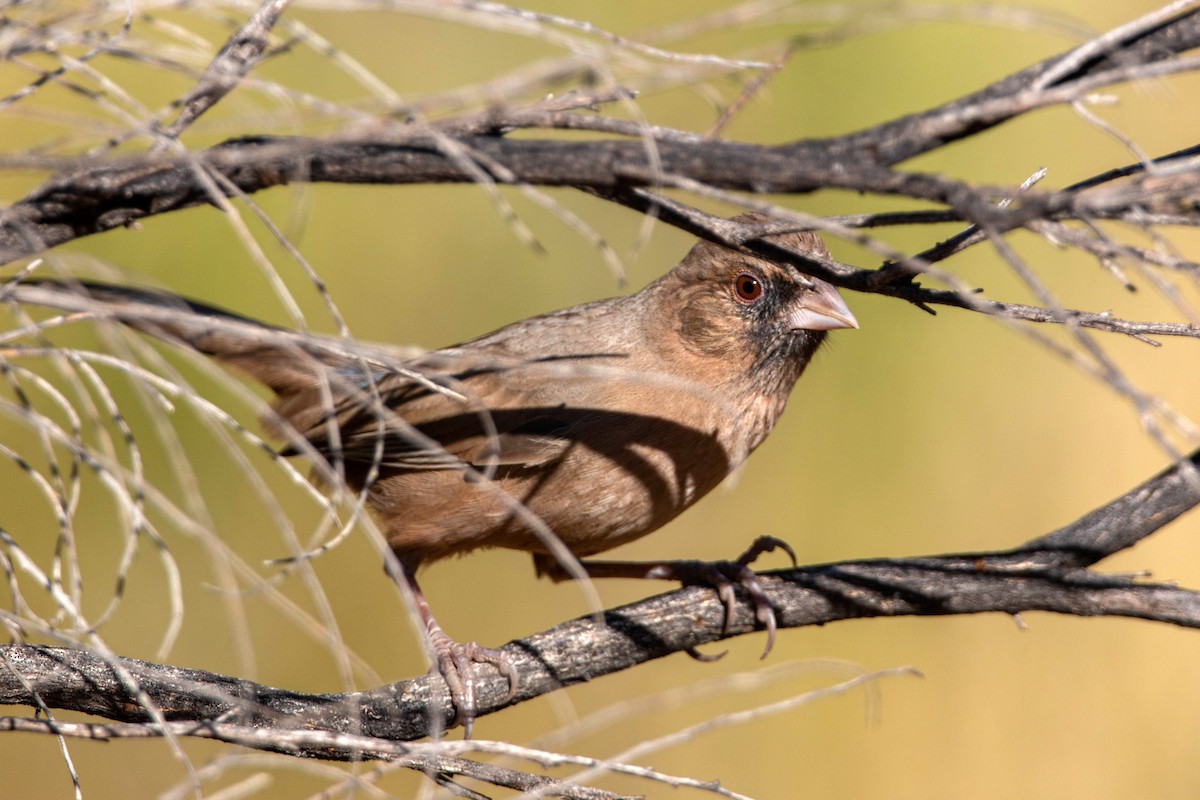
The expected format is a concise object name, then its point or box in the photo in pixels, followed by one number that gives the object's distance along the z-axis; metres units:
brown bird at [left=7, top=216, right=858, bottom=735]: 6.59
